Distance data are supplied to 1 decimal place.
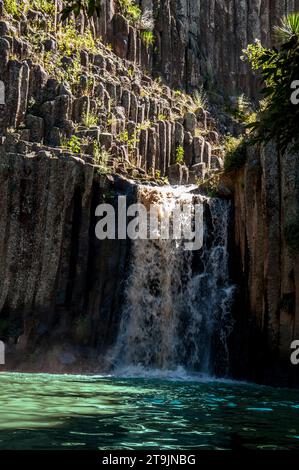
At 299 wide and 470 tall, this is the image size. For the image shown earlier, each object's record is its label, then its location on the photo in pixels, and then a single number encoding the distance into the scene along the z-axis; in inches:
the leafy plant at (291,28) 589.3
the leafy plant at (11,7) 1147.3
